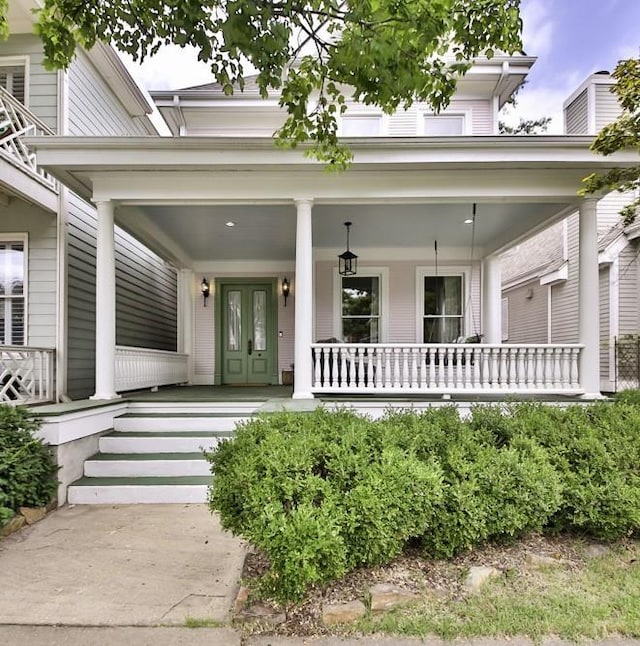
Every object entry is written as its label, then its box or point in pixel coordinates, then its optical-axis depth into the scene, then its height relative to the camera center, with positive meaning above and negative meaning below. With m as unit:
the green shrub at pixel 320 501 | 2.13 -0.92
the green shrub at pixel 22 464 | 3.58 -1.18
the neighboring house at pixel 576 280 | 8.70 +1.21
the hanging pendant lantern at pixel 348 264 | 7.76 +1.32
